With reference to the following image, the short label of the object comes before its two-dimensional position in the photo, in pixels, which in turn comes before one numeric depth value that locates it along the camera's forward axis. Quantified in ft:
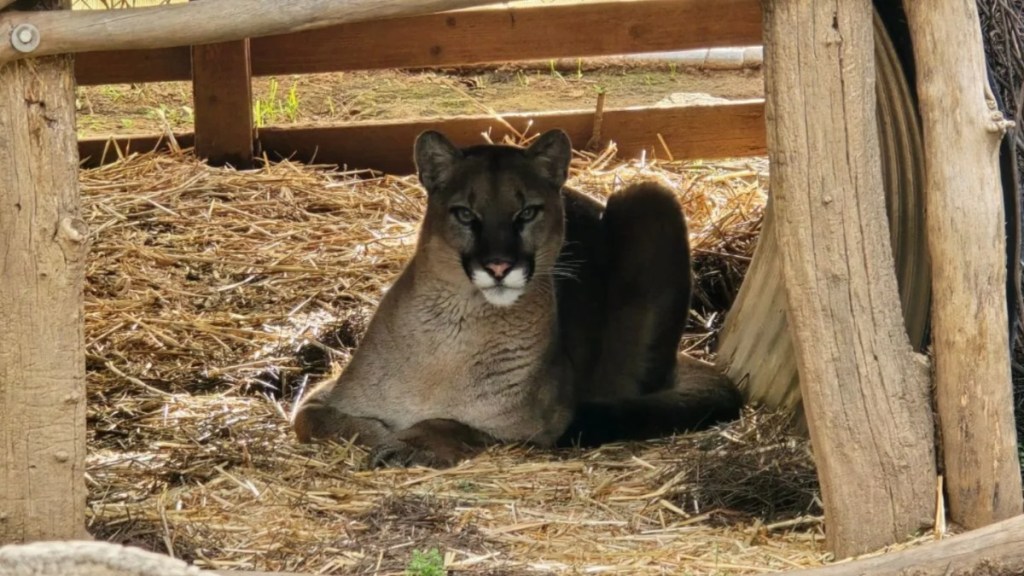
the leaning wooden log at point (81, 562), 23.50
